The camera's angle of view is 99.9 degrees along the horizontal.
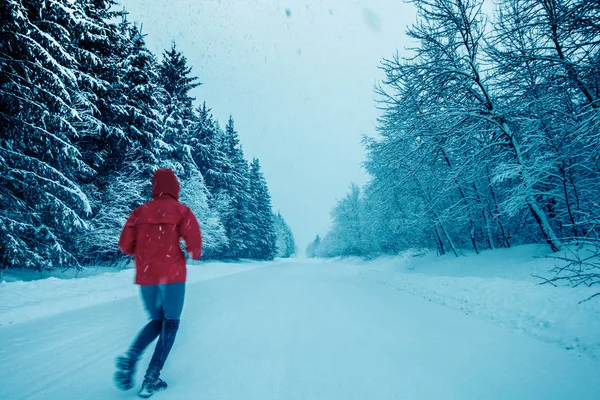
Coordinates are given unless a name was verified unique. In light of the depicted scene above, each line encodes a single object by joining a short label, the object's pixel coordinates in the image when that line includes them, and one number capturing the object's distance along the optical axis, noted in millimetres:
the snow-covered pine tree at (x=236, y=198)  27562
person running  2098
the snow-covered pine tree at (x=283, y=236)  63553
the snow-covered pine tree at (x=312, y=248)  108875
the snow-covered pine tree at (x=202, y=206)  18164
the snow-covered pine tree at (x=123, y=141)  10789
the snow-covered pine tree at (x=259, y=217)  35031
